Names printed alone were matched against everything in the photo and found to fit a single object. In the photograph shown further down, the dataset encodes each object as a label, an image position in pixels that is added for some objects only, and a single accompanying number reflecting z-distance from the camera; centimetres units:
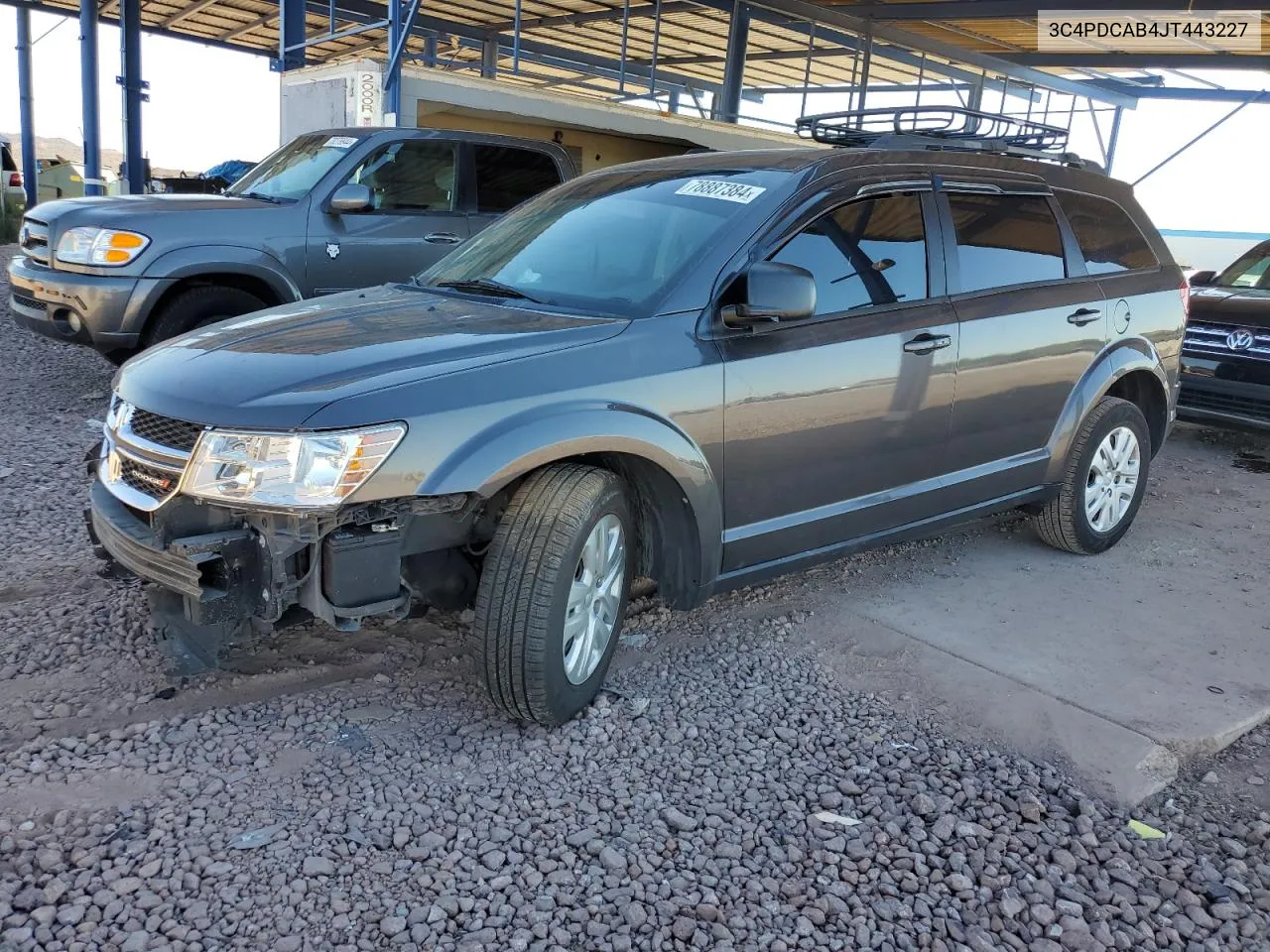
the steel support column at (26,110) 1969
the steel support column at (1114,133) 1917
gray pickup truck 626
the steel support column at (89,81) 1620
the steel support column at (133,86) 1412
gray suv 280
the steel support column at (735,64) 1374
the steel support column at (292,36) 1085
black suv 710
